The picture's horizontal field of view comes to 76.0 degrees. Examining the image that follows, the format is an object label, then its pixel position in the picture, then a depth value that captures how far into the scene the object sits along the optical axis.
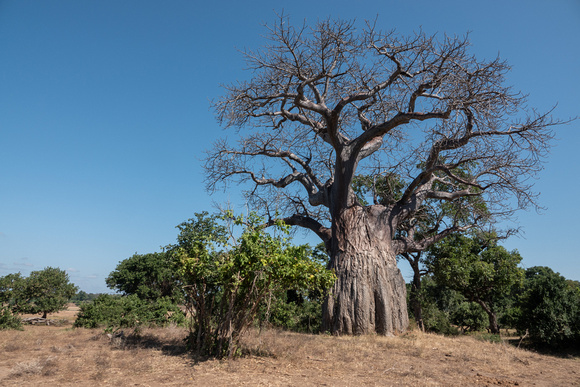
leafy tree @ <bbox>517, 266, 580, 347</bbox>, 10.45
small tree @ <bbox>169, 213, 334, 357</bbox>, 5.65
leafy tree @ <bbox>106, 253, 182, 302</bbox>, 15.91
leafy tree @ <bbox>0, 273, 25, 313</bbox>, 14.78
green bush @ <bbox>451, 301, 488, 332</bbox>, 20.20
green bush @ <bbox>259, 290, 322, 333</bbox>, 11.29
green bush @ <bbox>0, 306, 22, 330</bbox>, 10.45
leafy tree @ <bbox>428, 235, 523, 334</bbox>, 15.02
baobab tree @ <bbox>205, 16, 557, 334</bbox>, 9.55
